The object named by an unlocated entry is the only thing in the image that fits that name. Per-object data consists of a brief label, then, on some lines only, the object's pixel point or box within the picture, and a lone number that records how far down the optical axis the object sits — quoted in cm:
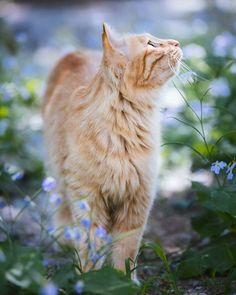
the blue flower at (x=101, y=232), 228
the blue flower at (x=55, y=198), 235
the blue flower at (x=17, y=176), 268
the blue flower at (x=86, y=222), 227
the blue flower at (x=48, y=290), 182
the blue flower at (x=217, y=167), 264
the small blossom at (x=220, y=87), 438
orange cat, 285
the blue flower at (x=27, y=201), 241
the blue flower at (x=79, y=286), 204
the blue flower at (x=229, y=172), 262
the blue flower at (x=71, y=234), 221
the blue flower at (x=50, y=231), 249
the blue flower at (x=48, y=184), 238
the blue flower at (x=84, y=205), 228
